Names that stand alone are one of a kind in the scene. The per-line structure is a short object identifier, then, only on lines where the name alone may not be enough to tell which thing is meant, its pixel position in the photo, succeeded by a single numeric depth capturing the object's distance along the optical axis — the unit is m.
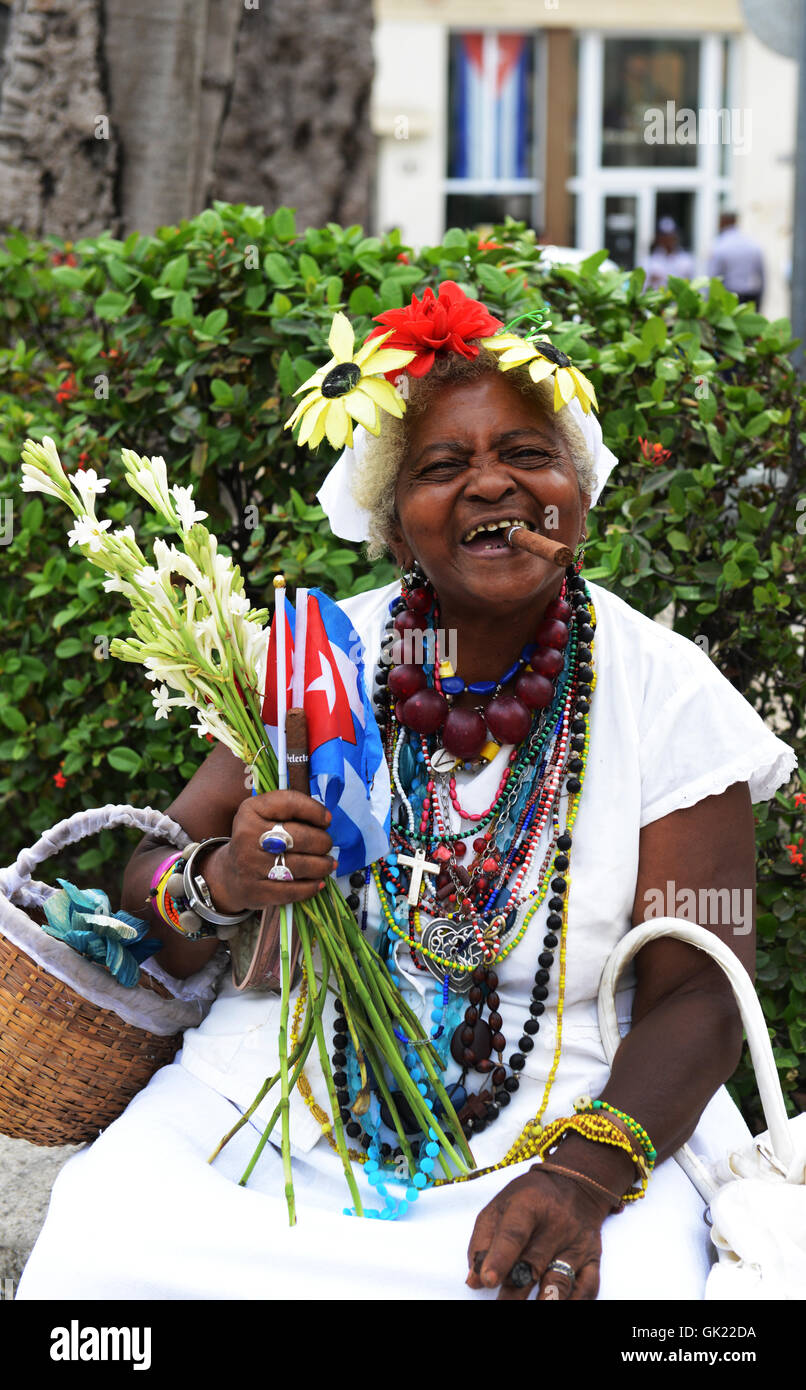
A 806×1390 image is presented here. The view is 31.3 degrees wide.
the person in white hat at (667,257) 16.17
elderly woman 2.25
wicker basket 2.54
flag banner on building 19.62
